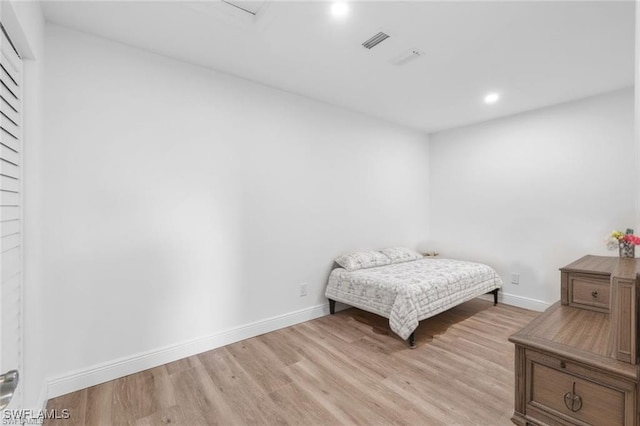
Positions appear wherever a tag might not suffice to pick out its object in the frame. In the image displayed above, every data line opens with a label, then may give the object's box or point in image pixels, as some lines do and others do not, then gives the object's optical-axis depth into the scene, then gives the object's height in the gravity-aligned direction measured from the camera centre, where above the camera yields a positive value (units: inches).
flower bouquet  92.3 -11.2
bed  105.7 -31.3
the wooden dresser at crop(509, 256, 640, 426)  47.3 -28.4
